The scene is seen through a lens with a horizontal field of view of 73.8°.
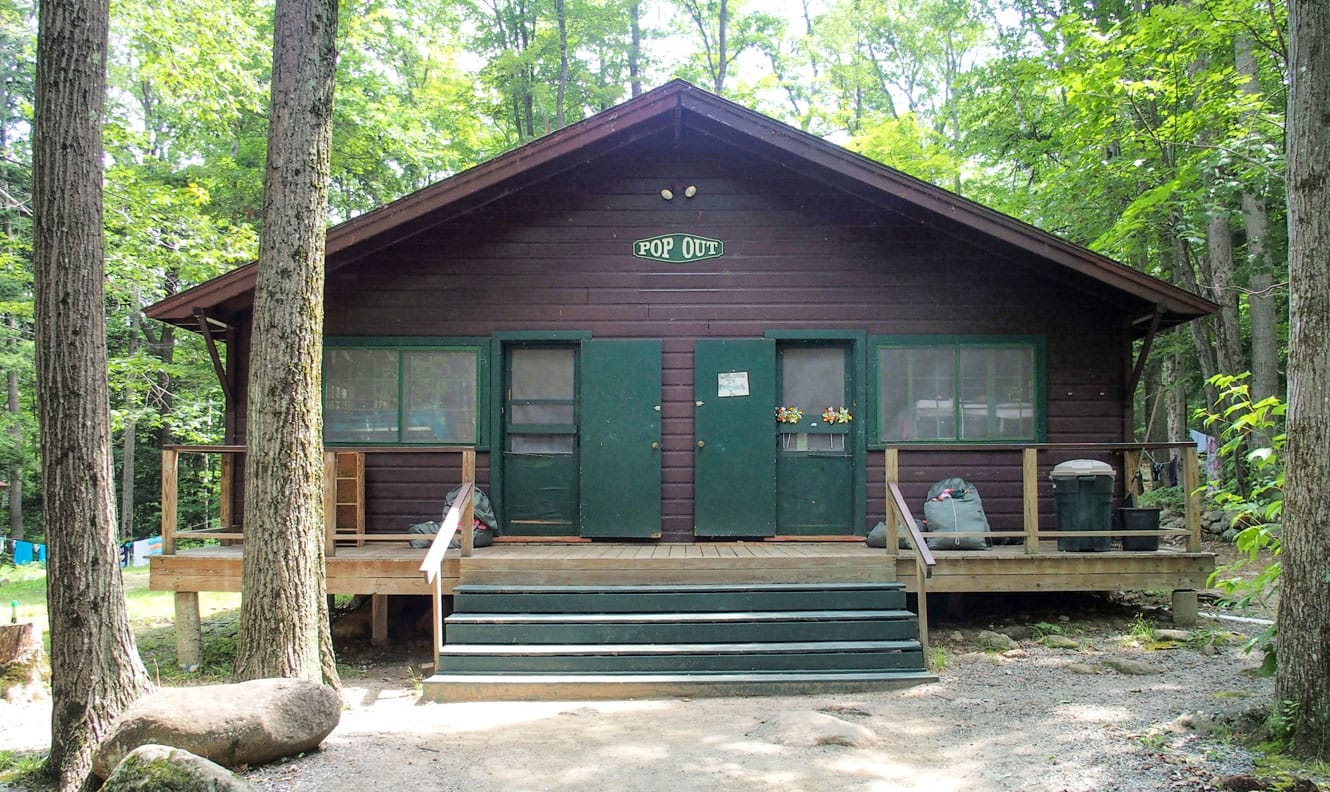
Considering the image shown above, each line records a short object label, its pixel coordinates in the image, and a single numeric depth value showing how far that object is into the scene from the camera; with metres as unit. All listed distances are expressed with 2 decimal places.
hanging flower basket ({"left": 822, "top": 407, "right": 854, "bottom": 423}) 7.91
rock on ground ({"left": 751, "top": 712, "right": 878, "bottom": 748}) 4.45
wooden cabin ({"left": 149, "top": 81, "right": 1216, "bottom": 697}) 7.81
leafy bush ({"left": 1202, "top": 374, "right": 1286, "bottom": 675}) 4.30
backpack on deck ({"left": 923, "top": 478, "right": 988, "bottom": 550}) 7.12
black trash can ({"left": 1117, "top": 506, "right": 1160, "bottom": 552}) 6.99
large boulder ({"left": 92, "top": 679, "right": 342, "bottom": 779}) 3.91
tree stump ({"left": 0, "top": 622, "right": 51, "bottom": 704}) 5.91
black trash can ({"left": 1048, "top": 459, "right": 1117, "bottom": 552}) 7.02
